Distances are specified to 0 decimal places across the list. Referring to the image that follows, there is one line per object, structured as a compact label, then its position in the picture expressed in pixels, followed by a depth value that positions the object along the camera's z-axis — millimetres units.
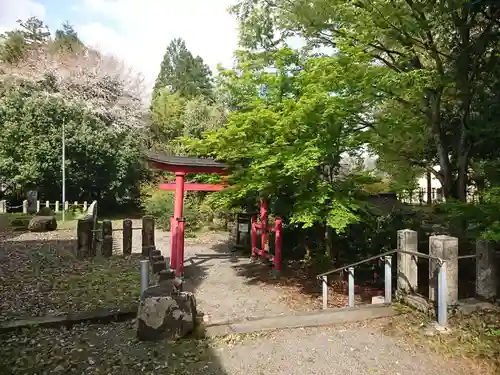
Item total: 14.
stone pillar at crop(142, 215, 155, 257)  10688
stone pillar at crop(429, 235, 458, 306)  4508
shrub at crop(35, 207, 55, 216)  16781
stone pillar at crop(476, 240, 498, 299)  4738
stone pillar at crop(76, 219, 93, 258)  9891
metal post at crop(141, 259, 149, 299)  5262
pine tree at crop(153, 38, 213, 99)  39438
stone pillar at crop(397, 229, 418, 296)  5184
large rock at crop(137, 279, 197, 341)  4305
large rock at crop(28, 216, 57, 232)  14501
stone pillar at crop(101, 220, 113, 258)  10242
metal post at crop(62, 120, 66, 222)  19500
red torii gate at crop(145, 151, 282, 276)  9953
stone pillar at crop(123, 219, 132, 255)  10773
